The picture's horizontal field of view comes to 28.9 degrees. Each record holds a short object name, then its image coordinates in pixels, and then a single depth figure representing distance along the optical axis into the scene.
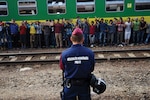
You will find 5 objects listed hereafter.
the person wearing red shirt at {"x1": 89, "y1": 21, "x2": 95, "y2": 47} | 17.75
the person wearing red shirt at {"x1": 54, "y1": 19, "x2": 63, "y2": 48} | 17.49
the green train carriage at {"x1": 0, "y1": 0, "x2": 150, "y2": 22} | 17.84
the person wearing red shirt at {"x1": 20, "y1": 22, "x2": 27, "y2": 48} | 17.41
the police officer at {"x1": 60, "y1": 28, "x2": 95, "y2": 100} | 5.32
